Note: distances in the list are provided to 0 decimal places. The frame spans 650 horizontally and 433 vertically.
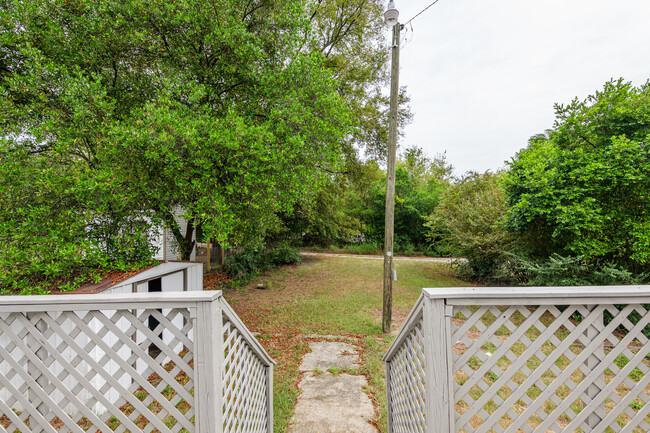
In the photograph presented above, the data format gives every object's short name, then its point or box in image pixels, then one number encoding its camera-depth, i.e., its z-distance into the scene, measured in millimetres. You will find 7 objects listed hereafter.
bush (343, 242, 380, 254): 19427
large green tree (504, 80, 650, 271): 4980
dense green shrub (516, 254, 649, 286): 5141
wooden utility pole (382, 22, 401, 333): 5699
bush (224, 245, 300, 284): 11133
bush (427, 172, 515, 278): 9125
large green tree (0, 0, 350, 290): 3828
